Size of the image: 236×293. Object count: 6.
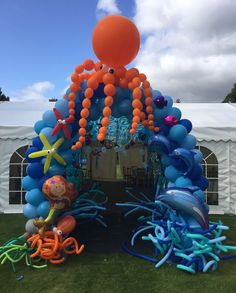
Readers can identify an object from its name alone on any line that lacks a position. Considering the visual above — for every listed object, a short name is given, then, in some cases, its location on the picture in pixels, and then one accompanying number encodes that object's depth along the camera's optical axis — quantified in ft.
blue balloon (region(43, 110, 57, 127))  12.84
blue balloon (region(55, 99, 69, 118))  12.56
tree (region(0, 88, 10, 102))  91.89
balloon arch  11.30
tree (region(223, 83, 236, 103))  96.24
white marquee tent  19.82
